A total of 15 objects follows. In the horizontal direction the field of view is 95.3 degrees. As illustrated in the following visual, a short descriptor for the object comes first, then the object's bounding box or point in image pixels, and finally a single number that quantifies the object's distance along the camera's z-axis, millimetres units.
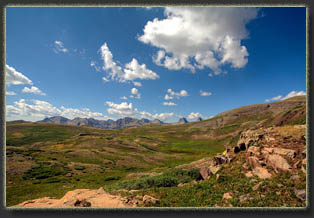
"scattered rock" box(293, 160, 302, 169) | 7488
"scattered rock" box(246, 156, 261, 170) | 9250
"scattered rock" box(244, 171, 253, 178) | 8984
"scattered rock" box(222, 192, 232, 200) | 7488
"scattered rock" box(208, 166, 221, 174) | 10966
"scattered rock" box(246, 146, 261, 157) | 9884
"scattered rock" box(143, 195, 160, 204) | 7768
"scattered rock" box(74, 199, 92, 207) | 7535
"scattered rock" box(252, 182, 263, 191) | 7494
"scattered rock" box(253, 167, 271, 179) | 8163
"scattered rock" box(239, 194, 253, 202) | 7081
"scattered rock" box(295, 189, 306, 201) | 6461
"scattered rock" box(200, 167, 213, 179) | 11317
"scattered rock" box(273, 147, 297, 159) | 7980
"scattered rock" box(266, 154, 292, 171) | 7779
